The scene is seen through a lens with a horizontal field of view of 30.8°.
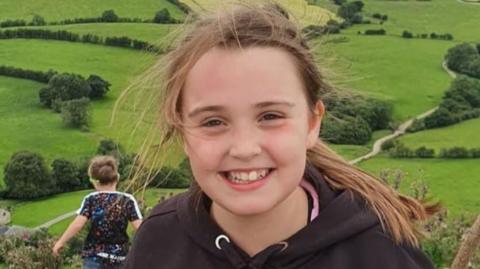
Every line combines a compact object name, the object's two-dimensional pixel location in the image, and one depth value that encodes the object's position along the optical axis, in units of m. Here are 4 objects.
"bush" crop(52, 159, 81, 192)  42.69
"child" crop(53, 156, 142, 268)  5.86
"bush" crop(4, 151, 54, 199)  42.84
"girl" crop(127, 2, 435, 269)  1.76
